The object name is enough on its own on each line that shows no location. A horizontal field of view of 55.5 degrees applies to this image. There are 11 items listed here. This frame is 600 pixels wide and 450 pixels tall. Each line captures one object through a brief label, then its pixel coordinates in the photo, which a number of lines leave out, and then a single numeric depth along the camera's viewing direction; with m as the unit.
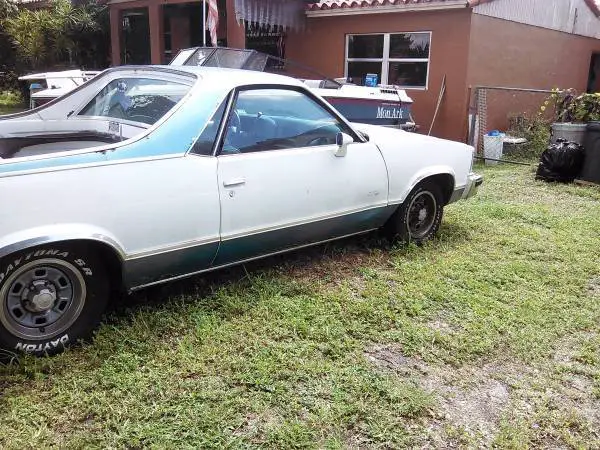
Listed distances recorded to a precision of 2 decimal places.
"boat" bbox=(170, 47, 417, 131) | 8.64
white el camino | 2.91
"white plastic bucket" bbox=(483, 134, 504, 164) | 10.63
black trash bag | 8.24
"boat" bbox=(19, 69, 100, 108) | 8.68
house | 11.17
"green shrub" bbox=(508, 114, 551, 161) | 11.15
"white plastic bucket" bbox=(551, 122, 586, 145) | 8.69
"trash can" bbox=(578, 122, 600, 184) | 8.14
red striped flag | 9.71
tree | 15.27
